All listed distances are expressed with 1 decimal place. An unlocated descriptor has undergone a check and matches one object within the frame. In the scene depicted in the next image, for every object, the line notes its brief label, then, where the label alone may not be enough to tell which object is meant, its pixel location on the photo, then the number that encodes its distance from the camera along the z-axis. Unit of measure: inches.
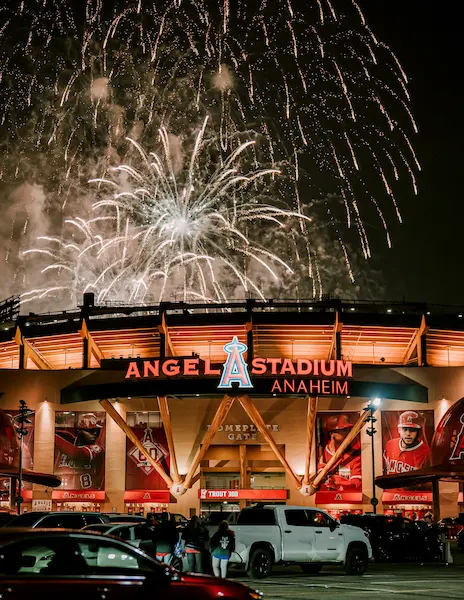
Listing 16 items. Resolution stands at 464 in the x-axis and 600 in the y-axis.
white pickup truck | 1114.1
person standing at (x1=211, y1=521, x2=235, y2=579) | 928.3
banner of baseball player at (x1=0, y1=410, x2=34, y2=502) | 2443.4
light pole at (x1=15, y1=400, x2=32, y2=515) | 2039.9
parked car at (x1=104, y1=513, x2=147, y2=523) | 1263.9
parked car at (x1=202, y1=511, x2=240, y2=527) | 1204.5
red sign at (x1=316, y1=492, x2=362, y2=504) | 2396.7
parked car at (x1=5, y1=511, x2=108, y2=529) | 1090.1
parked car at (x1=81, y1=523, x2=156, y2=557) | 1056.8
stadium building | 2385.6
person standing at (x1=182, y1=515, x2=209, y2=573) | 935.7
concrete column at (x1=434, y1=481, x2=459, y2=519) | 2326.5
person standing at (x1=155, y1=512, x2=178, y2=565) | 895.1
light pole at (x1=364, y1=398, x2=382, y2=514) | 2148.1
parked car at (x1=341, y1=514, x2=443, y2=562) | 1438.2
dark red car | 466.9
